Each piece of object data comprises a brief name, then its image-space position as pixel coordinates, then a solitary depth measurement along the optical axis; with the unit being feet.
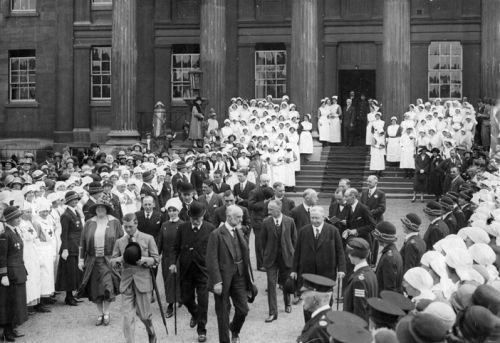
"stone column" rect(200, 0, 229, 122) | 97.25
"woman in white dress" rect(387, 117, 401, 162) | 89.51
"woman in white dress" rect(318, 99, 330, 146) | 96.37
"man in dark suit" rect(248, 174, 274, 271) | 50.98
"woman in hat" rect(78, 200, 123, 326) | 40.37
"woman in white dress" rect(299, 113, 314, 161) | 92.12
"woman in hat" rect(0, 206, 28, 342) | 38.09
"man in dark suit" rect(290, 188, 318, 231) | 46.21
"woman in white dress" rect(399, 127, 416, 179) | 87.25
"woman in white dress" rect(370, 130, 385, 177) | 88.63
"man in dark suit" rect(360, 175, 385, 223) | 49.43
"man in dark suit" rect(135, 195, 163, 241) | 44.09
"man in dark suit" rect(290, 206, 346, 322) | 37.68
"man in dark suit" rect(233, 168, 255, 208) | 57.21
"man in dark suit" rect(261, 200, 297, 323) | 41.73
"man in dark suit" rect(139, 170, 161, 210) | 56.08
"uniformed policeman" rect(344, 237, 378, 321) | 27.73
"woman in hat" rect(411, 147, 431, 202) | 80.69
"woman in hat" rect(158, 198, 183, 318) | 40.75
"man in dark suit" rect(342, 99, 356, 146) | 97.60
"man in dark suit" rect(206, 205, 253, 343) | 35.27
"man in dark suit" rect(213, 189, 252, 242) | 45.08
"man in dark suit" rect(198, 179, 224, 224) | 50.24
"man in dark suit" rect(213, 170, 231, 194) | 59.00
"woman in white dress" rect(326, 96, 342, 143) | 96.89
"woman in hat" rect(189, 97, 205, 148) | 88.82
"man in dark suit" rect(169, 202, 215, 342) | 38.37
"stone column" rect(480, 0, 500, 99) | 94.63
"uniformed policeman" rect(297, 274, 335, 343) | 22.76
